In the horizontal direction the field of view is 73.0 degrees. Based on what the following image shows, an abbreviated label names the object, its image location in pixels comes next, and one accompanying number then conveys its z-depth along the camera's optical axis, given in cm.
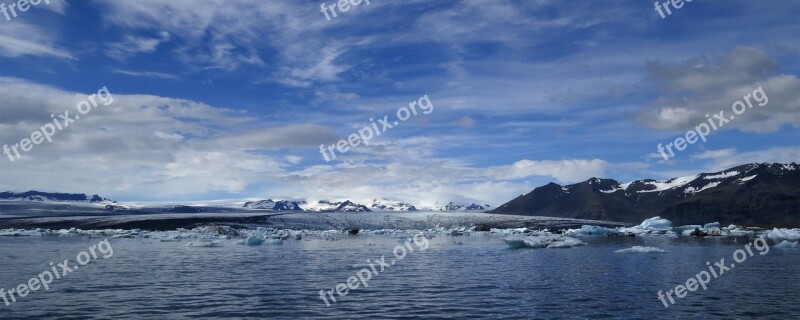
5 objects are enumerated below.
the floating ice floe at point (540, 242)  5541
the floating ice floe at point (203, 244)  5791
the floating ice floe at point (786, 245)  5662
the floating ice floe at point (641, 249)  4750
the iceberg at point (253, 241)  6125
